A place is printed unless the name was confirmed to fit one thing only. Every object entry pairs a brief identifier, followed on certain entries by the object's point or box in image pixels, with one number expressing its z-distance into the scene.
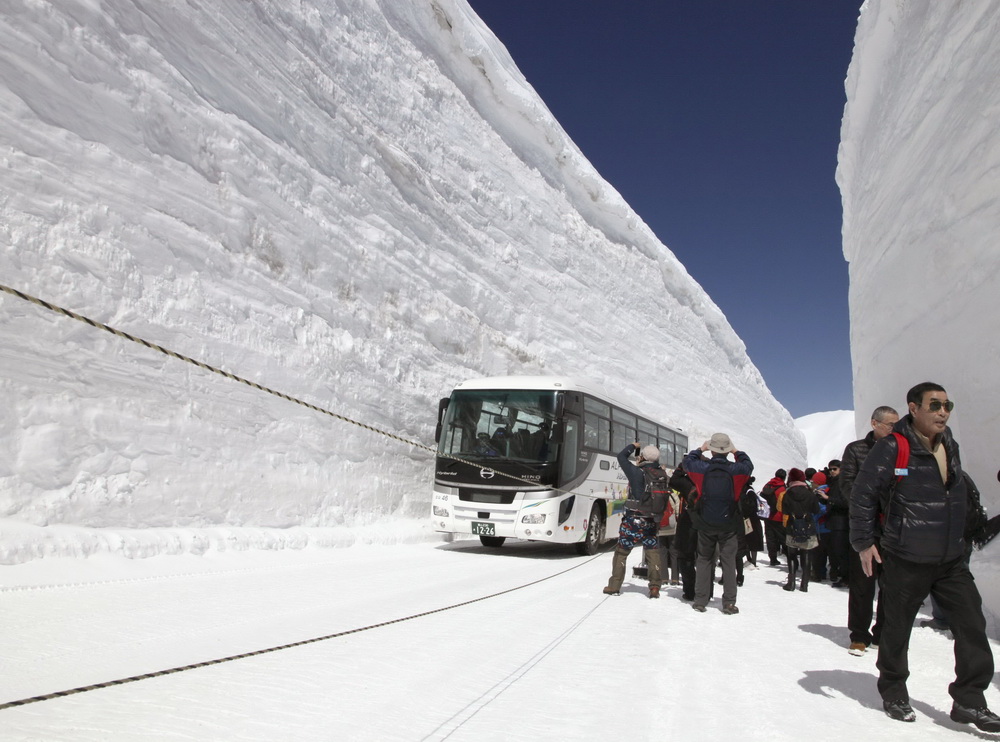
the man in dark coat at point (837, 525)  7.89
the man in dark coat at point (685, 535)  7.02
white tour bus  10.79
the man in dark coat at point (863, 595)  4.87
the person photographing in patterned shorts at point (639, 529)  7.06
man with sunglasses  3.25
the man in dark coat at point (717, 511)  6.53
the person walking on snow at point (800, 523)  7.94
